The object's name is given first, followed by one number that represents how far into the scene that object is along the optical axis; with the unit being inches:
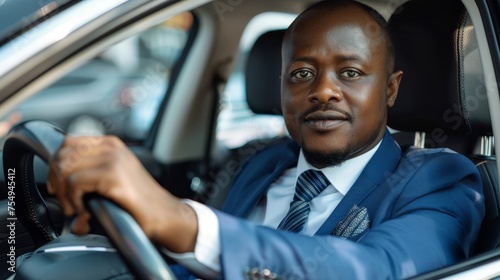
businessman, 41.7
